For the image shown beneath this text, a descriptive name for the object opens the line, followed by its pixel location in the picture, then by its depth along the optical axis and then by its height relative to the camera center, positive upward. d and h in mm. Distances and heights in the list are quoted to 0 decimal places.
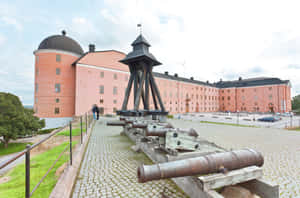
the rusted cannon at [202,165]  2002 -946
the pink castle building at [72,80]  23219 +3985
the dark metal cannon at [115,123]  7893 -1113
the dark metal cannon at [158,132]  3764 -755
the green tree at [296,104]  51219 -351
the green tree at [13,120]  16531 -2062
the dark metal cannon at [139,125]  5086 -777
